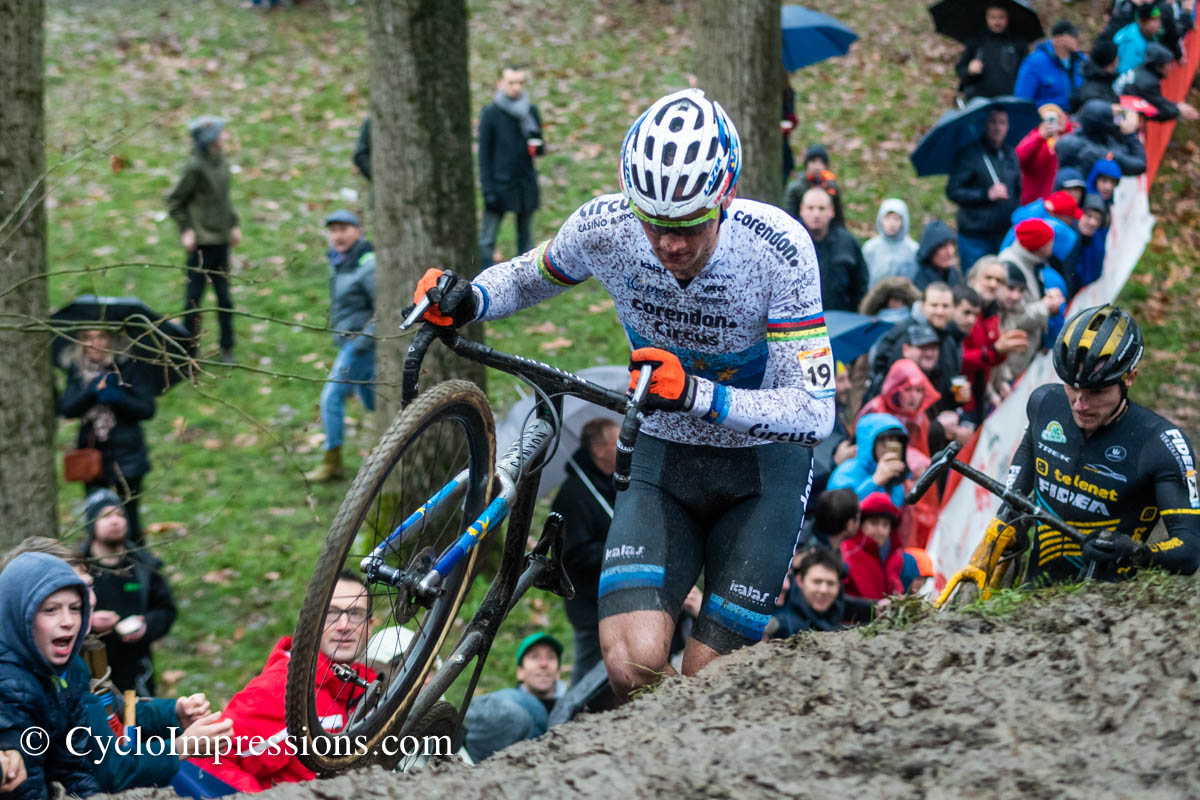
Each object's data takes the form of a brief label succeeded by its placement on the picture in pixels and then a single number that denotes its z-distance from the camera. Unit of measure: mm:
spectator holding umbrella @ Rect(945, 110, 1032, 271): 11930
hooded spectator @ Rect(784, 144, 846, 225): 10984
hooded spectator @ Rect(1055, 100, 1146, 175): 11984
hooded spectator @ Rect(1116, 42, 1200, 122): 14703
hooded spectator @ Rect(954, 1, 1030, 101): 14656
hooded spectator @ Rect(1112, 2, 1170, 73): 15406
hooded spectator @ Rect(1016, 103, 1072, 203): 12336
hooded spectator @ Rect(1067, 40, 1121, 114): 13766
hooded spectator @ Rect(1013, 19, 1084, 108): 14227
